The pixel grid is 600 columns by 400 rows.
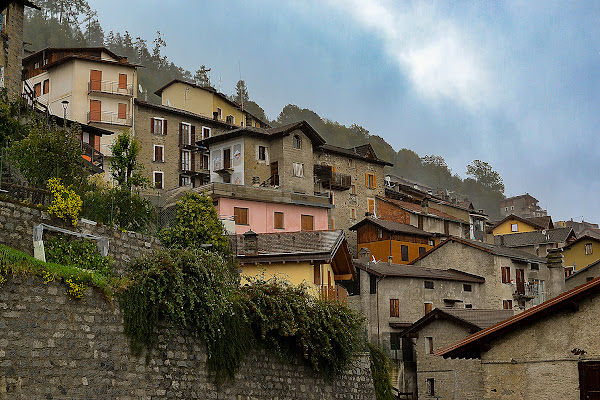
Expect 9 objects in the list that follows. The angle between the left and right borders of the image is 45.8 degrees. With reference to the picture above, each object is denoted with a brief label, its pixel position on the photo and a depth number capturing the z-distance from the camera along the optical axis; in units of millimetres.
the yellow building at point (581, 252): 68625
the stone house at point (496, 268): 49500
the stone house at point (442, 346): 36812
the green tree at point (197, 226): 27250
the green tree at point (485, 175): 154625
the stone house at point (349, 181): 61562
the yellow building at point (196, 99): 68438
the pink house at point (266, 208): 42938
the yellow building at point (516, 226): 84812
